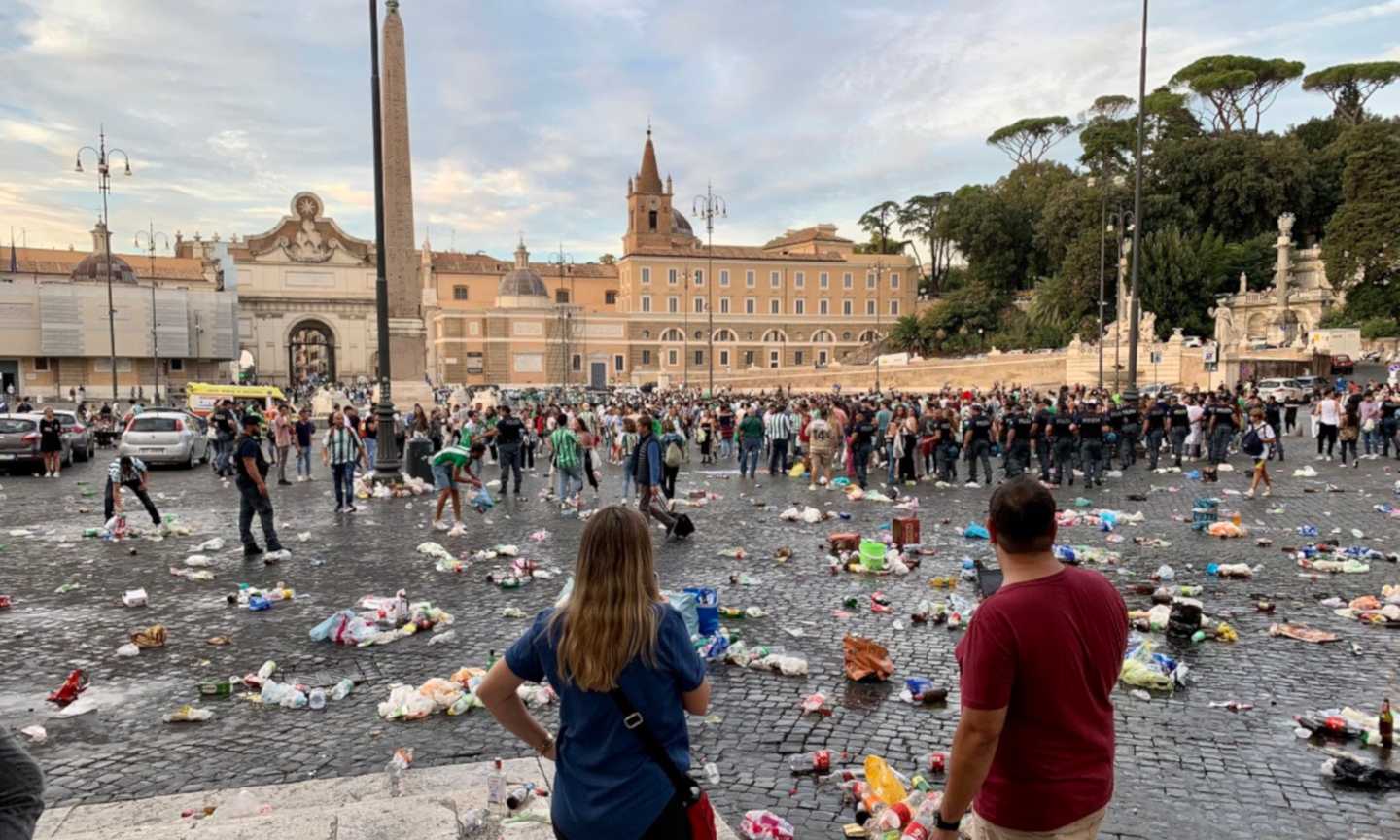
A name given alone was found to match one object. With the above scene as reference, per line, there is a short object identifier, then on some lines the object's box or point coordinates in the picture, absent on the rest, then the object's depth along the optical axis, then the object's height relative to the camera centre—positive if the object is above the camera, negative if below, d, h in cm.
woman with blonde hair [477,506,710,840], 224 -77
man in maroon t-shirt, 224 -77
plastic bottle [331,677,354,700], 582 -194
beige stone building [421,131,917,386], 8000 +641
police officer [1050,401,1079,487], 1528 -102
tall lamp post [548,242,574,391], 7706 +451
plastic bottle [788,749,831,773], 467 -196
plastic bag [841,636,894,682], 600 -186
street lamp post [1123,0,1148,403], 1828 +264
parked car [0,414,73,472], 1869 -114
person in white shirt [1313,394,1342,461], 1889 -94
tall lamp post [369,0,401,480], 1596 +115
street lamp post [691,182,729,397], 4194 +755
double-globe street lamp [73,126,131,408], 3256 +769
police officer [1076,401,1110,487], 1561 -112
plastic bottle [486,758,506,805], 375 -165
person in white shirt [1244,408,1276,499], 1397 -105
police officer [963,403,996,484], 1666 -114
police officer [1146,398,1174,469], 1828 -106
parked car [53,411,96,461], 2220 -123
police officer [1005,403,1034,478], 1595 -108
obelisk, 2434 +450
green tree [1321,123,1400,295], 4662 +758
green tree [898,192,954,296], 9212 +1518
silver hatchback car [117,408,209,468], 2023 -117
